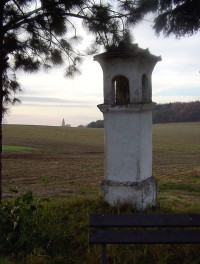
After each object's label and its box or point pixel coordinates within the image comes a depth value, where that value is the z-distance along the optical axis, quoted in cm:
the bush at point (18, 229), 541
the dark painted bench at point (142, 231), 454
